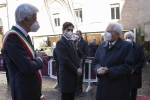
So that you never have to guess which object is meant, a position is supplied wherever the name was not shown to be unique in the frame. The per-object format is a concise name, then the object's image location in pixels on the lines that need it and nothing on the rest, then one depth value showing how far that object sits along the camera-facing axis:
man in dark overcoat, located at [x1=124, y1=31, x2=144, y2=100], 2.49
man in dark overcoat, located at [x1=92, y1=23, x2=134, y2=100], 1.69
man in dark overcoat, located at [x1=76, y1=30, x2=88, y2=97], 3.71
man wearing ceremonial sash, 1.14
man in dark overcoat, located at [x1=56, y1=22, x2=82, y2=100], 2.13
